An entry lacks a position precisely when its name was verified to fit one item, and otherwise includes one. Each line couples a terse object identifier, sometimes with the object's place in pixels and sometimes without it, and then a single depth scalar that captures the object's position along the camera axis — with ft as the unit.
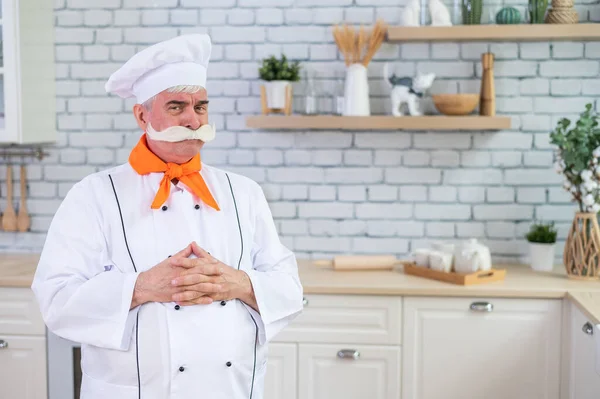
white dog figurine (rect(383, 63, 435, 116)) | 12.38
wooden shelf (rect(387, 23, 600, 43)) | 12.16
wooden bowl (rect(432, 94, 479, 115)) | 12.33
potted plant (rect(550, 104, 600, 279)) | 11.62
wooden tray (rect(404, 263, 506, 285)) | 11.48
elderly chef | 7.41
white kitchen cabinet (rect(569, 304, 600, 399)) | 9.82
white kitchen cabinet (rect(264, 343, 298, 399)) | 11.58
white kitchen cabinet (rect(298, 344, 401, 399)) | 11.46
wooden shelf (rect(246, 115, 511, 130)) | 12.27
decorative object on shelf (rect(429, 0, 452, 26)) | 12.44
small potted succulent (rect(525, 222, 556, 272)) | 12.41
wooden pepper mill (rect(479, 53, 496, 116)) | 12.54
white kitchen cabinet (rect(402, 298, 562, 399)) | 11.26
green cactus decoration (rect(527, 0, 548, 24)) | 12.42
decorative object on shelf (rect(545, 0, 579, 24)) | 12.27
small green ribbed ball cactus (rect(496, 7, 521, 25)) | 12.46
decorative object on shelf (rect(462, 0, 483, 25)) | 12.49
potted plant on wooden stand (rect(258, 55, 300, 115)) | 12.60
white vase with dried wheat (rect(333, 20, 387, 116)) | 12.59
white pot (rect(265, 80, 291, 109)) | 12.57
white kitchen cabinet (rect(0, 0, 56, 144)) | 12.37
